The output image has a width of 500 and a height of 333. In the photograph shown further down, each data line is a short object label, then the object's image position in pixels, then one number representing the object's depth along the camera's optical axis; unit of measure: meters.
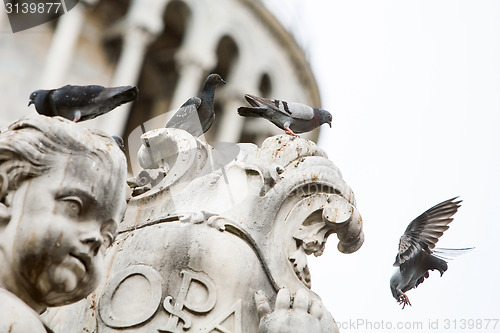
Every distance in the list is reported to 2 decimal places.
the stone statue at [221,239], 6.28
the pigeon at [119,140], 10.06
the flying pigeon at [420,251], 9.32
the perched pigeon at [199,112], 9.72
